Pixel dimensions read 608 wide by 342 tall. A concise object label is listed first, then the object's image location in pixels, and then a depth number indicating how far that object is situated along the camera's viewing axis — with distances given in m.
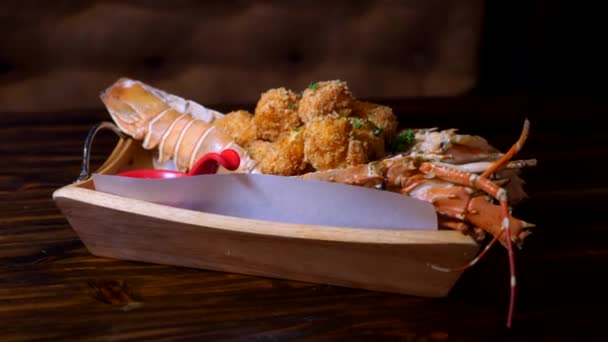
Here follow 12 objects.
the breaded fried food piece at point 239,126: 1.23
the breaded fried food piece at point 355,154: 1.01
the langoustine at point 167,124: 1.26
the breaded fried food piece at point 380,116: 1.16
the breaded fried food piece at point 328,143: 1.01
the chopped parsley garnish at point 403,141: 1.14
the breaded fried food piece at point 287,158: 1.05
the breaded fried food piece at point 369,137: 1.04
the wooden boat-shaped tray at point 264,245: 0.83
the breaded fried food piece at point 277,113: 1.18
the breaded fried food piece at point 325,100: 1.12
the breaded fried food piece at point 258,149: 1.16
